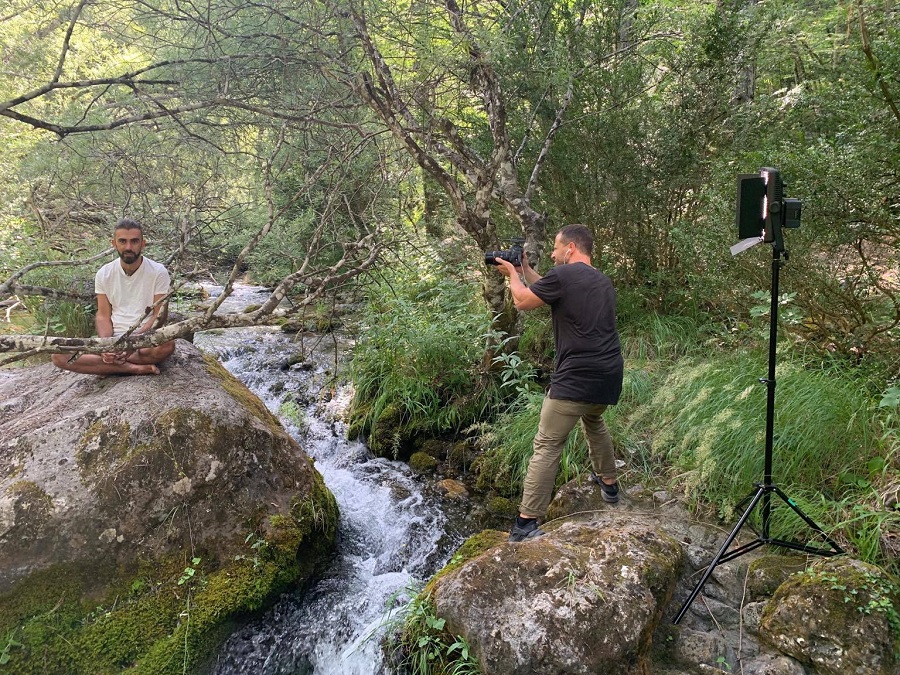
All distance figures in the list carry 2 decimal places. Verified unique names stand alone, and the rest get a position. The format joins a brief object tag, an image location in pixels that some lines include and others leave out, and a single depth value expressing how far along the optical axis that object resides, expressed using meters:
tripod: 2.51
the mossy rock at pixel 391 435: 5.09
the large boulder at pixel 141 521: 2.68
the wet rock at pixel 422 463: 4.84
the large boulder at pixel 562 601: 2.26
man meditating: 3.57
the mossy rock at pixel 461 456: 4.80
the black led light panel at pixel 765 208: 2.44
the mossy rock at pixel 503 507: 4.10
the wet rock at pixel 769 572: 2.66
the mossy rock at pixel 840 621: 2.12
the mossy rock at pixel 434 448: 4.98
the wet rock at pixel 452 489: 4.40
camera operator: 2.97
